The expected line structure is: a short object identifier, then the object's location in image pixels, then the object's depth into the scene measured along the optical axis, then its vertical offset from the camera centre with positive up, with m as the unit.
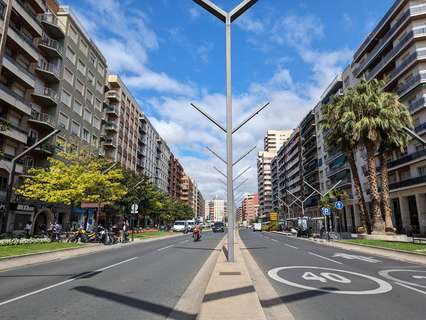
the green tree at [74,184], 28.72 +4.14
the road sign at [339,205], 30.28 +2.28
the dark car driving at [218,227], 72.81 +1.09
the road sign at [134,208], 31.58 +2.16
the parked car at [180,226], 68.94 +1.24
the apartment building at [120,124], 62.58 +20.98
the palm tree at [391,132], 30.95 +8.82
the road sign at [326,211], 32.53 +1.91
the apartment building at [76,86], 41.78 +19.66
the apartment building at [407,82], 40.62 +18.05
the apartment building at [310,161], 84.31 +17.50
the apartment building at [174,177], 130.75 +21.44
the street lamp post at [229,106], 11.67 +4.43
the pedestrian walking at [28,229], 31.77 +0.33
